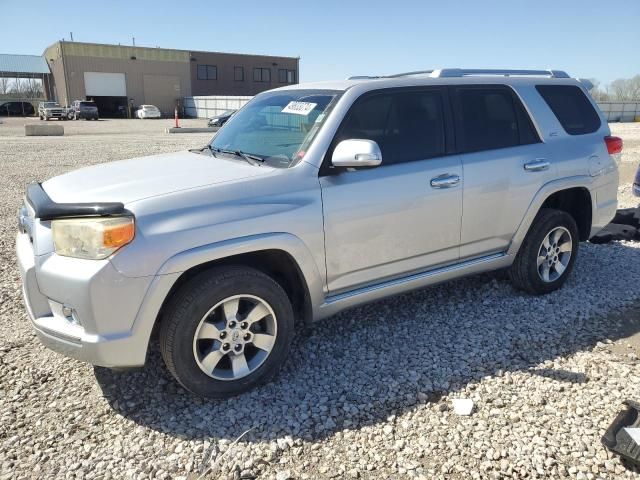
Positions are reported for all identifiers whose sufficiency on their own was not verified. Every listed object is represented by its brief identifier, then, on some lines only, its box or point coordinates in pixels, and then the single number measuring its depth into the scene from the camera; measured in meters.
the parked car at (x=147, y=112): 47.91
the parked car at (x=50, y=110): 40.34
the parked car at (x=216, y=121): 30.79
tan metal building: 51.47
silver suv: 2.74
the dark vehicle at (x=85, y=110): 41.78
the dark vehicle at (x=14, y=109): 47.91
